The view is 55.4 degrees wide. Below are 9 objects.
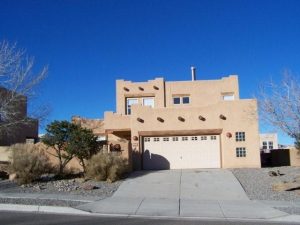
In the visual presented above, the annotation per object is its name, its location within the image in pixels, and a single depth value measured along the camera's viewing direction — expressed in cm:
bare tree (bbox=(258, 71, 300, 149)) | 1468
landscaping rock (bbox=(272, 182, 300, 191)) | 1237
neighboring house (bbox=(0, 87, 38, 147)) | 1431
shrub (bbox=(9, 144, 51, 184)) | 1393
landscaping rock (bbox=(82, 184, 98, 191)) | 1276
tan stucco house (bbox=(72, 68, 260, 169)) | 1791
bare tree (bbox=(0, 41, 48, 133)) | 1406
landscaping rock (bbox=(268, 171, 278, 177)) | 1516
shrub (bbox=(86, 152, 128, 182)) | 1436
